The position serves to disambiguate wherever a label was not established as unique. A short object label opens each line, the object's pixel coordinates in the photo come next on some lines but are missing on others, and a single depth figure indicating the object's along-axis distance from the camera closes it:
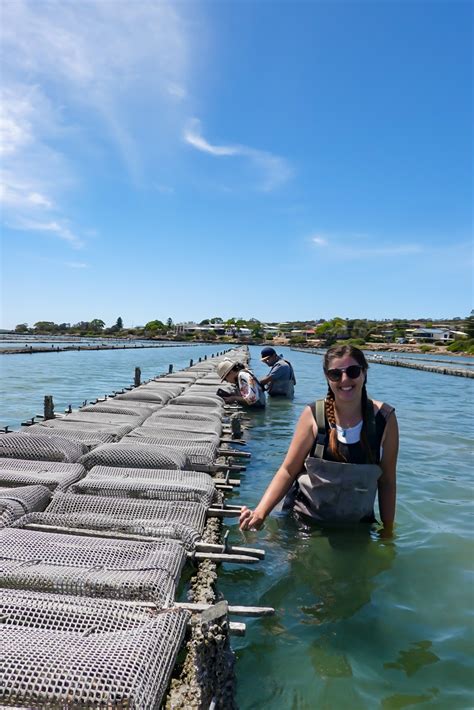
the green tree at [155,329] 193.69
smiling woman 3.96
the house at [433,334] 139.85
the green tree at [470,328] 114.84
